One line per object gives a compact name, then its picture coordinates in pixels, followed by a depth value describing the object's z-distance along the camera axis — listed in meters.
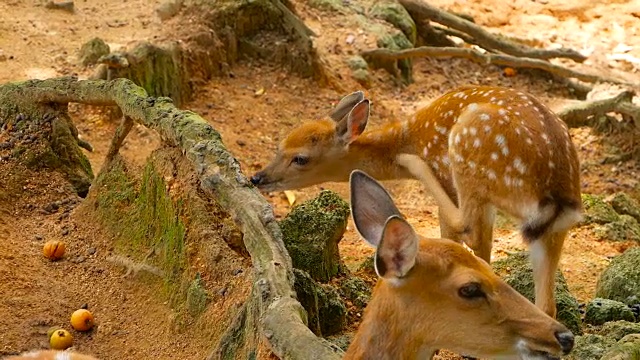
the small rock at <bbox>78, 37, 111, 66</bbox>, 9.65
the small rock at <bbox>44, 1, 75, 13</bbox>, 10.73
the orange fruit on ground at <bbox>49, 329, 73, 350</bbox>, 5.33
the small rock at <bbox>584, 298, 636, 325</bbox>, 6.04
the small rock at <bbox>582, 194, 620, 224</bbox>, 8.71
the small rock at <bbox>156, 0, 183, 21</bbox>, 10.56
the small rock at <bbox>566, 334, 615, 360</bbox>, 5.13
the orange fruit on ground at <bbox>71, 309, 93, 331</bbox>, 5.49
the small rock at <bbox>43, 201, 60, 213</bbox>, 6.50
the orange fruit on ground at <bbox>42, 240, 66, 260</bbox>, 6.06
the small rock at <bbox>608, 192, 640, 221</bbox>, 9.51
